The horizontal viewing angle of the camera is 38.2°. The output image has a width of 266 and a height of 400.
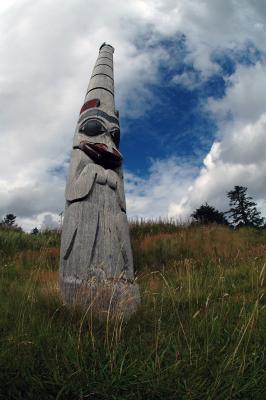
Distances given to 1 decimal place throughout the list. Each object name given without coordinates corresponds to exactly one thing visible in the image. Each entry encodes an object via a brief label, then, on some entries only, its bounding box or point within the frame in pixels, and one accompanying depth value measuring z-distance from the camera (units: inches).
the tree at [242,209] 1034.1
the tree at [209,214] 861.8
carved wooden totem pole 175.7
